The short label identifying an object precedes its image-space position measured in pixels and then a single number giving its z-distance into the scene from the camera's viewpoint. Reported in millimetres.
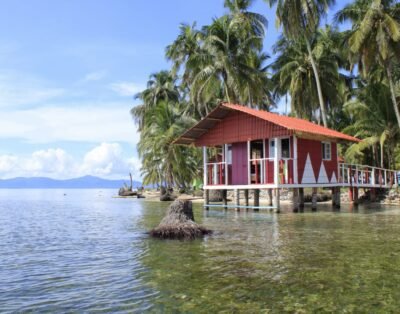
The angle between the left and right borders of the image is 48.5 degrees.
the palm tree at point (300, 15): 30688
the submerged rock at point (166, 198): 41781
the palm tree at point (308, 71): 36594
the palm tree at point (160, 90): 55344
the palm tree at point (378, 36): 26844
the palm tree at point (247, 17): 33531
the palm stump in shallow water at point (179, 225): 12211
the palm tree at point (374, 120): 30953
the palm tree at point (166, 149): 39688
